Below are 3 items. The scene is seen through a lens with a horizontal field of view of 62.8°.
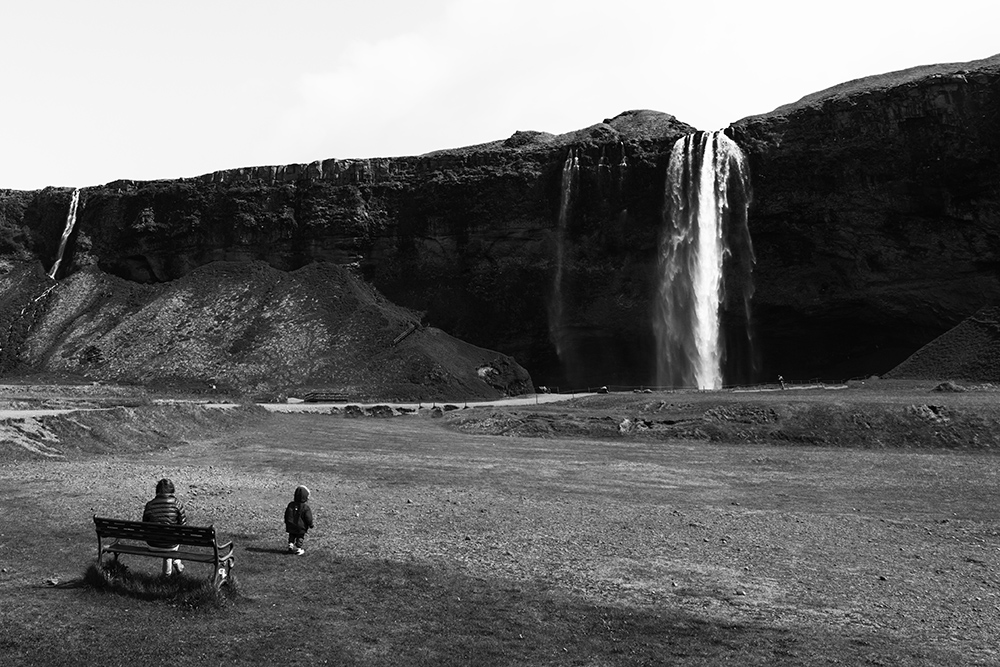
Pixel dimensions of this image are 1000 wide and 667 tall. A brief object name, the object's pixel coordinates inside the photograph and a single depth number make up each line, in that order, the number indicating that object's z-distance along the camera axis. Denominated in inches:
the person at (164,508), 472.1
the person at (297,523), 511.8
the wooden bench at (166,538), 417.1
